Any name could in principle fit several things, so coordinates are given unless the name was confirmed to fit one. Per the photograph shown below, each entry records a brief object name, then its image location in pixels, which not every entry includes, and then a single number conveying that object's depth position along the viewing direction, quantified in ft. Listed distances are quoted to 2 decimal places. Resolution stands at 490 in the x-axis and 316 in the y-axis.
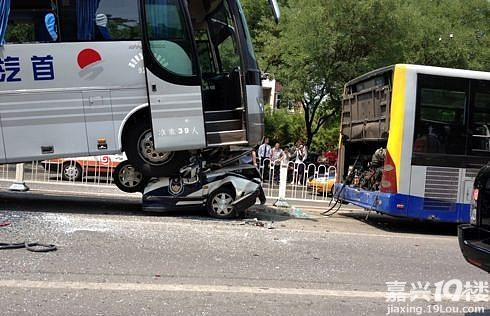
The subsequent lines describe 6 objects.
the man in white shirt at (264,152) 62.05
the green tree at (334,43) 68.54
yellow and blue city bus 30.94
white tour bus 27.53
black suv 14.98
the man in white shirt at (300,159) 50.22
